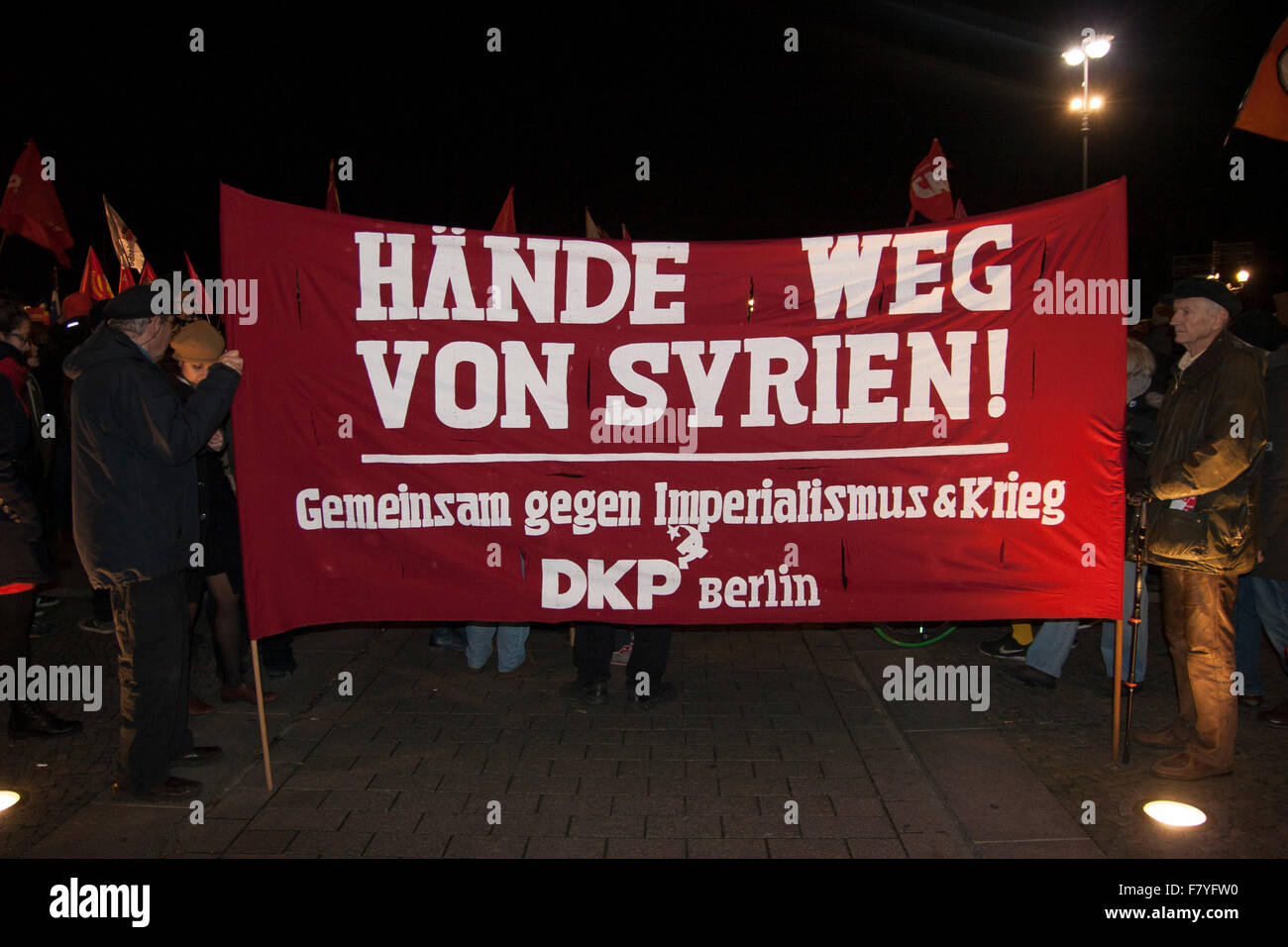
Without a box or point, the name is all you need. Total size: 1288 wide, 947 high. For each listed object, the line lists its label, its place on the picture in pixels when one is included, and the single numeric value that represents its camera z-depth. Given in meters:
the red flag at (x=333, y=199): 7.63
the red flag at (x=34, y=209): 8.20
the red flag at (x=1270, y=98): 5.52
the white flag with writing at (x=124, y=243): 9.37
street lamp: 15.00
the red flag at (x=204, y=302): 4.22
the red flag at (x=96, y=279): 10.98
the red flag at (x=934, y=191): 8.48
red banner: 4.11
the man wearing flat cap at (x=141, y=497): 3.74
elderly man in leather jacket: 3.80
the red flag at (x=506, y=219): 7.64
